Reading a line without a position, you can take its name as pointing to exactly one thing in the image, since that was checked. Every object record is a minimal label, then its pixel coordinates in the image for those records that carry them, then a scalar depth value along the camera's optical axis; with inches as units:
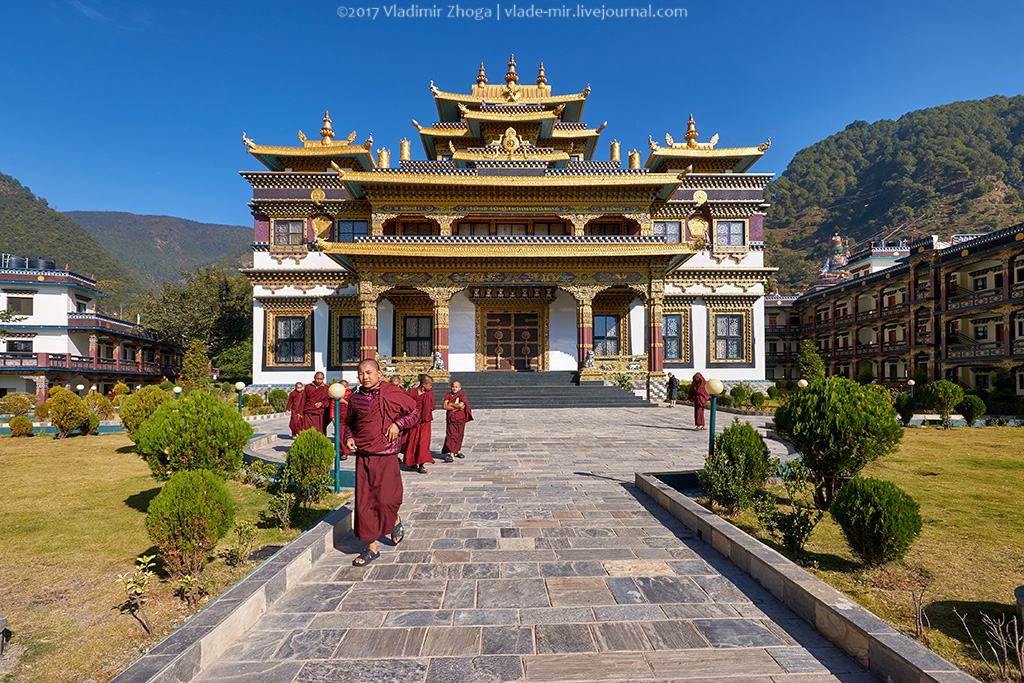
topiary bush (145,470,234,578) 161.5
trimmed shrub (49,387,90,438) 541.6
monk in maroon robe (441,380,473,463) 351.6
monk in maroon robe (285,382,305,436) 396.5
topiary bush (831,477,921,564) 155.3
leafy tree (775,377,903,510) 218.8
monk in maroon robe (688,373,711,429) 519.2
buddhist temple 816.3
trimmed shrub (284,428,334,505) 241.1
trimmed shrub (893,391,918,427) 580.6
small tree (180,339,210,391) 949.2
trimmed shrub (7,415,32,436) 566.3
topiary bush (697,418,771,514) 231.3
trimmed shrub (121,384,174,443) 446.3
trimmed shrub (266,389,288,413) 763.4
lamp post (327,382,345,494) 258.5
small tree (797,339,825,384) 977.5
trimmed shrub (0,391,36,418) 727.1
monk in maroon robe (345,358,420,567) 179.6
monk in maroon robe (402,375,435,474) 322.0
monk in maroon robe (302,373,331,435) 383.2
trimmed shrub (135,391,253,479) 231.1
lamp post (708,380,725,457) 259.8
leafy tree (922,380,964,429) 579.7
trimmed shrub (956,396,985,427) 600.1
